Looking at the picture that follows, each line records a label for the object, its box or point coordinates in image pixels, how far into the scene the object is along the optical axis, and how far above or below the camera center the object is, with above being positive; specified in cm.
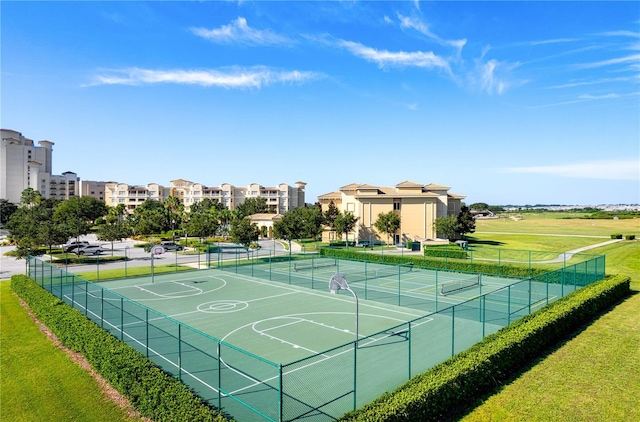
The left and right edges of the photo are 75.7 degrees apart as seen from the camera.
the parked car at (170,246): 5466 -485
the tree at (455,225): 5628 -202
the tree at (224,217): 8314 -143
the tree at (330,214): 6864 -62
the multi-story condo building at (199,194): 11525 +464
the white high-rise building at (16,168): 11844 +1226
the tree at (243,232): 4381 -234
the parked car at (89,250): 4819 -479
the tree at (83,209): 7649 +18
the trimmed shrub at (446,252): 4134 -428
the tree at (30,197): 9405 +290
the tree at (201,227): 5477 -228
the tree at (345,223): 5897 -181
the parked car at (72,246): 4912 -444
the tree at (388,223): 5750 -175
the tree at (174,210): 8362 -23
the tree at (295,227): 4888 -202
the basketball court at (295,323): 1180 -521
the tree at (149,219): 6369 -152
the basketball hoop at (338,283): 1444 -255
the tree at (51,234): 3869 -238
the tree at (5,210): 9327 -12
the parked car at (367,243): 5694 -462
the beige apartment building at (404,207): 5978 +51
